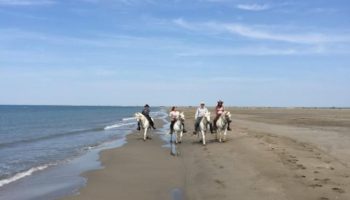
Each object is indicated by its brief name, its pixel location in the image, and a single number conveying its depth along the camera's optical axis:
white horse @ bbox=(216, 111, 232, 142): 26.00
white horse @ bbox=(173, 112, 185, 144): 26.56
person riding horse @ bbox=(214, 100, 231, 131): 26.08
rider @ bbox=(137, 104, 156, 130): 30.97
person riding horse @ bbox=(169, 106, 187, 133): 26.64
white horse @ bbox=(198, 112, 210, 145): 25.66
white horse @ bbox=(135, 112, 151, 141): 30.70
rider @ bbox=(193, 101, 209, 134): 25.67
